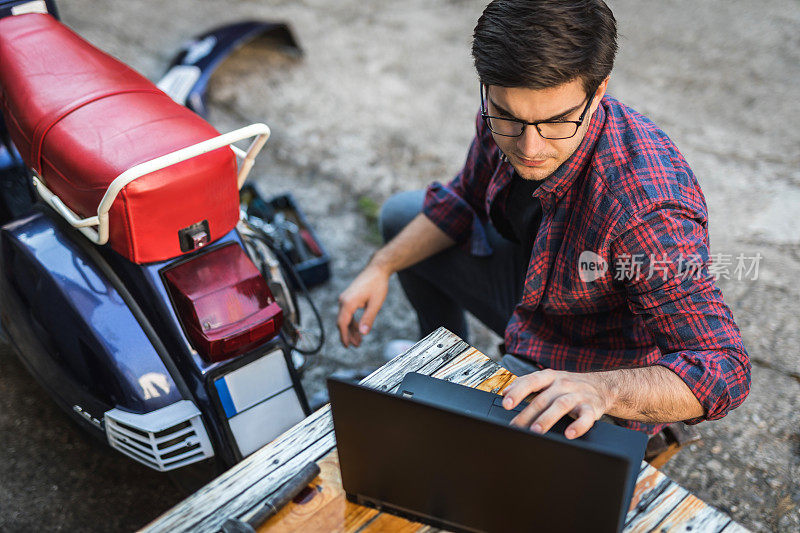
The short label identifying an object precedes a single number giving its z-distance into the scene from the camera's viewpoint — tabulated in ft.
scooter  5.01
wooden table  3.97
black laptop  3.01
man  4.12
